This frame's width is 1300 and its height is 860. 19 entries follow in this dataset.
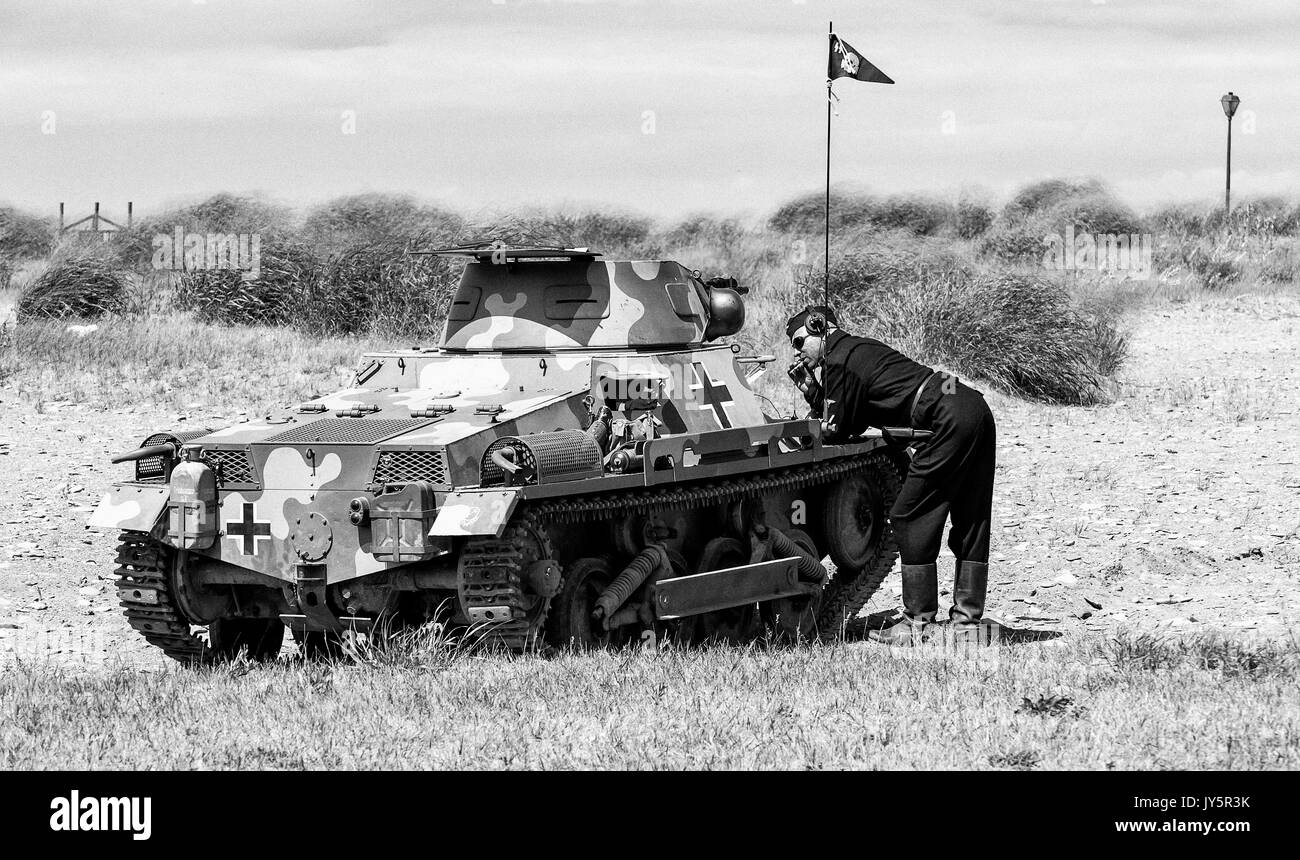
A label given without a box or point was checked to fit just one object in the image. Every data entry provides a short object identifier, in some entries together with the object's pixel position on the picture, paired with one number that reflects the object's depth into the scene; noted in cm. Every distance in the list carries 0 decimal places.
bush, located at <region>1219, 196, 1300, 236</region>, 3872
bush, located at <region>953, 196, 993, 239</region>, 4438
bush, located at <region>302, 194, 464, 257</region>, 2647
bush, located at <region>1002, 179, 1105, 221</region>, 4442
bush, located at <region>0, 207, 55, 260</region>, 3566
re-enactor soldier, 1127
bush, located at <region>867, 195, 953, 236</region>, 4431
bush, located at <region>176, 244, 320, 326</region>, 2488
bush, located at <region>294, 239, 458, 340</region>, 2473
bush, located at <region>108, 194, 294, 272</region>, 2866
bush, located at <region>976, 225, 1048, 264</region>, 3438
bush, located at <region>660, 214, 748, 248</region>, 4159
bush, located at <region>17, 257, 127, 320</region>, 2444
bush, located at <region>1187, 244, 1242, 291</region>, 3039
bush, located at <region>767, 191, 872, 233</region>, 4447
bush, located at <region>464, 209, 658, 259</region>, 2750
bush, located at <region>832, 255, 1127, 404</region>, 2158
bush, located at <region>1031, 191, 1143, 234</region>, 3991
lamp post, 3525
